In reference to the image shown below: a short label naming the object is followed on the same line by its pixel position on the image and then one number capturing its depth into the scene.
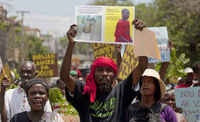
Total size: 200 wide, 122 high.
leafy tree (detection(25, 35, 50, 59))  58.78
